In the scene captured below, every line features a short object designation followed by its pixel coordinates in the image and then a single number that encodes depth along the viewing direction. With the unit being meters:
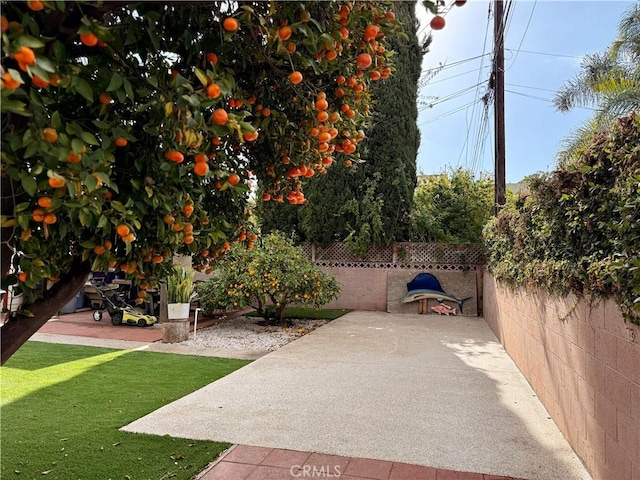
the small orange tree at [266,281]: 8.25
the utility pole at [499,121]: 10.09
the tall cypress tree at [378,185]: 11.83
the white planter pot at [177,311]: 7.33
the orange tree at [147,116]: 1.21
